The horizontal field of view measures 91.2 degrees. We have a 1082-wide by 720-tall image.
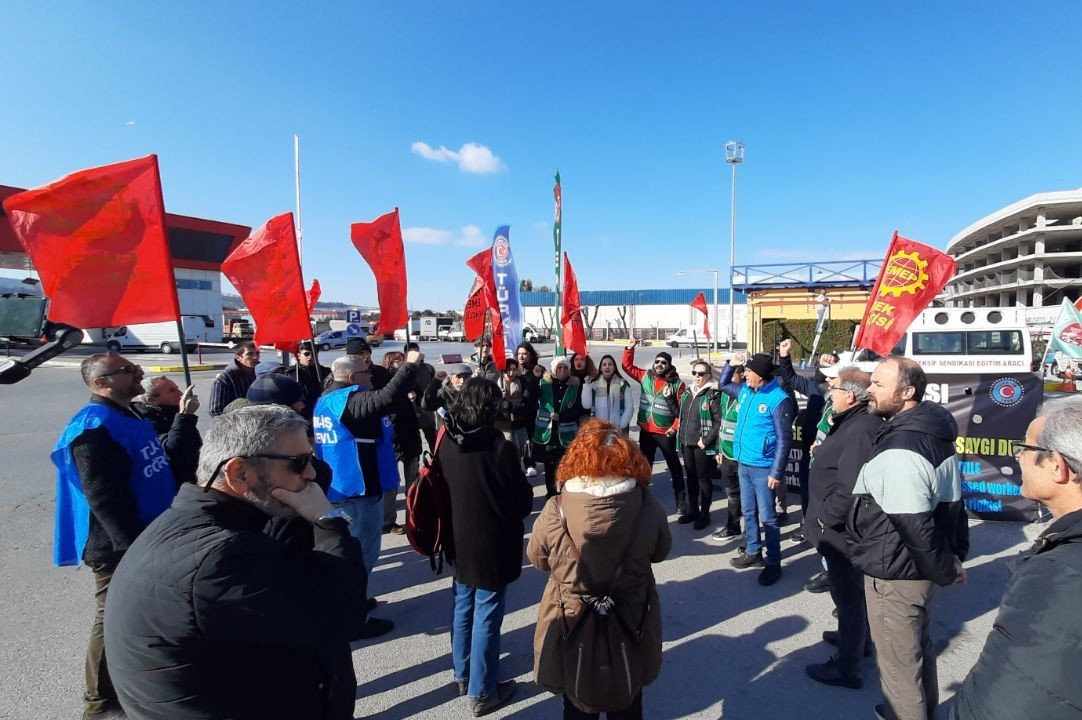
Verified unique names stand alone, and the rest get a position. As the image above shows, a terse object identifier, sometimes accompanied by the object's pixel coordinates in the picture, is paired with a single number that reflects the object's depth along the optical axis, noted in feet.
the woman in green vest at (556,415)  19.90
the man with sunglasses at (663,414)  18.48
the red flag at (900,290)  19.38
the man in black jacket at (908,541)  7.70
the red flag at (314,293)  37.70
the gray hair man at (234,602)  4.31
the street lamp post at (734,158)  93.02
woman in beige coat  6.86
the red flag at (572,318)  24.99
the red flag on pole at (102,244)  11.34
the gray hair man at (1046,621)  3.89
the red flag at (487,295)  22.84
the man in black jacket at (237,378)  15.54
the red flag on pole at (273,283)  15.58
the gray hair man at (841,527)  9.29
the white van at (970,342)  37.50
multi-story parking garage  167.12
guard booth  73.97
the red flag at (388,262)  18.98
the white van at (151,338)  99.04
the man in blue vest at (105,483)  8.48
